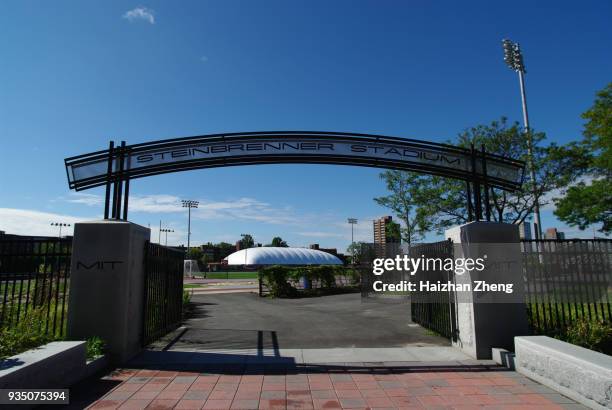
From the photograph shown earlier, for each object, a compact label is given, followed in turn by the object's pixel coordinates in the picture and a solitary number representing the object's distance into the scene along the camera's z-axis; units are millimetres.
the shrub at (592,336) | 6508
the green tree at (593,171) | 19672
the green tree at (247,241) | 140125
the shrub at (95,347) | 6246
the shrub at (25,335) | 5574
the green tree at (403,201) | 28406
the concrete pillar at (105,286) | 6738
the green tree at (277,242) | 153125
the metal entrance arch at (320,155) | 8148
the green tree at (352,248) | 89225
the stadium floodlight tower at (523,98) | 23625
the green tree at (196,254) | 116688
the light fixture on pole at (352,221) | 86500
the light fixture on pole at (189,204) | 88188
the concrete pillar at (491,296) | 7066
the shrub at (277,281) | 21844
